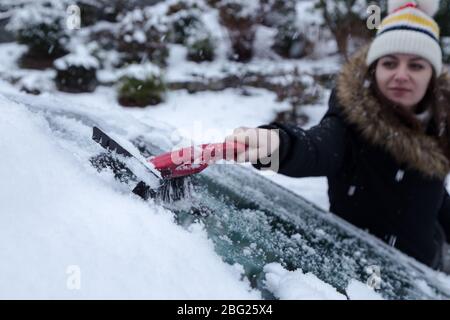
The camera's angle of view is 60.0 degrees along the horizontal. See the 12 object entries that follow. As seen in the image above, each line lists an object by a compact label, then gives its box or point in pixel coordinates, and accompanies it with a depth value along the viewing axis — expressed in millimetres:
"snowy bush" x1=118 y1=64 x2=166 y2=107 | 5242
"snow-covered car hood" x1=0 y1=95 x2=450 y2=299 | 705
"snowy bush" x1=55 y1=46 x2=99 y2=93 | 5520
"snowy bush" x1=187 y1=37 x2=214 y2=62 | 6969
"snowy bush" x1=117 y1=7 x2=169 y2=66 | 6719
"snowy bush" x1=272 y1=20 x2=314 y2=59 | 7371
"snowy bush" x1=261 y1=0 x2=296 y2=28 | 6992
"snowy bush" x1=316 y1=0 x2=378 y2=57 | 6004
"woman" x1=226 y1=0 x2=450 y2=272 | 1772
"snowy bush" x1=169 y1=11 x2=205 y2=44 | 7211
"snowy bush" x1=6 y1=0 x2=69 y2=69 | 6238
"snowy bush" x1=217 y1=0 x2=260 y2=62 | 6707
